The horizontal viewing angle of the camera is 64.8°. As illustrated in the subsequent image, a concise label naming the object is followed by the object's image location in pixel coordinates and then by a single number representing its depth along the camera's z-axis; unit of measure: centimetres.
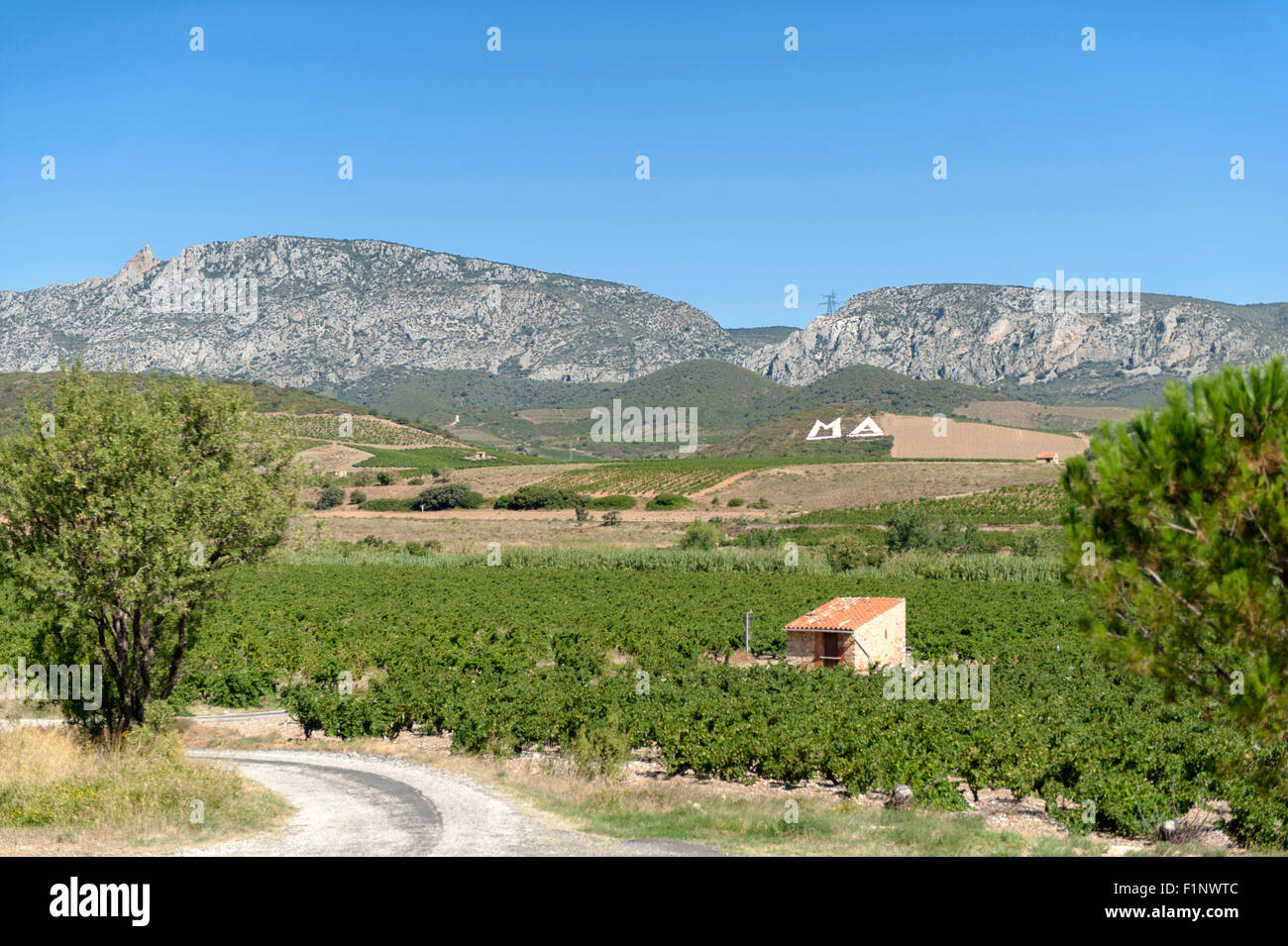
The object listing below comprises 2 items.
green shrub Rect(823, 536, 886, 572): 7288
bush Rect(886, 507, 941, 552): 8081
